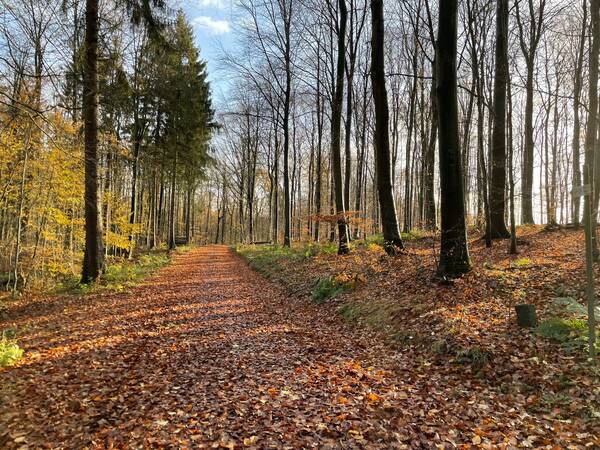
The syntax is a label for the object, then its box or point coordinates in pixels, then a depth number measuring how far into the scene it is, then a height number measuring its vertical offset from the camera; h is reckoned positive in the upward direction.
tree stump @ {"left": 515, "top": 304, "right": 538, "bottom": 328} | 5.37 -1.25
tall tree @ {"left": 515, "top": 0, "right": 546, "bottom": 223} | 12.69 +5.53
